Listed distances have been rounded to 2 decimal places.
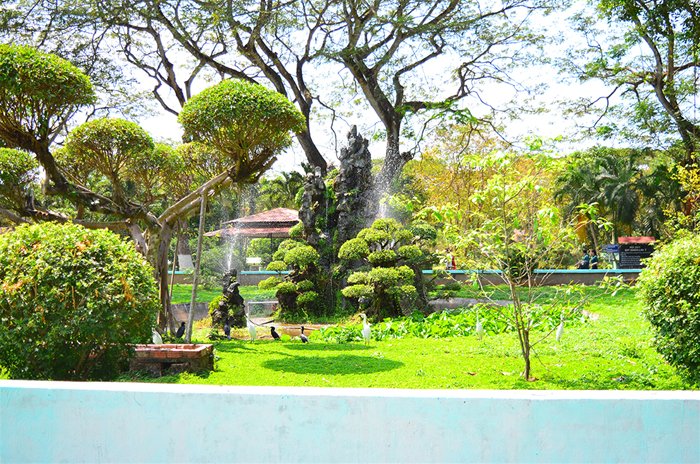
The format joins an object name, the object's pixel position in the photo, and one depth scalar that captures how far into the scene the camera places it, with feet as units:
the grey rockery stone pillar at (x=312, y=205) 45.16
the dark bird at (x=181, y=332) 27.44
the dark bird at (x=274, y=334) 29.13
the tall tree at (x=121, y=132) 22.54
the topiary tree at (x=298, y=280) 39.65
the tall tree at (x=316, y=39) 52.39
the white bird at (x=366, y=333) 25.89
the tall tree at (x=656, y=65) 44.70
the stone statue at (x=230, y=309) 34.24
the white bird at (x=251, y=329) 27.48
